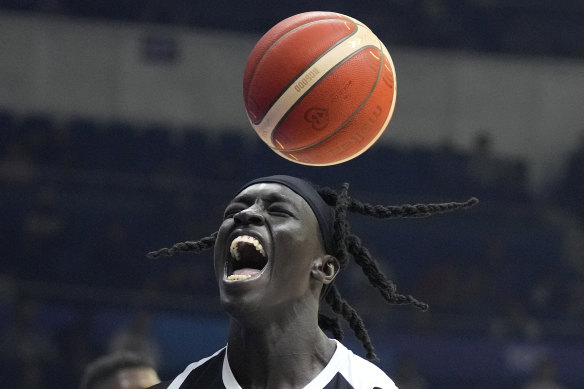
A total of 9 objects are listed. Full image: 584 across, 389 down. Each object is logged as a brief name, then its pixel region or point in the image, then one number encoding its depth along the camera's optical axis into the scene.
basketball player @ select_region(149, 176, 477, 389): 5.48
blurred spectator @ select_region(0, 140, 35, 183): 18.72
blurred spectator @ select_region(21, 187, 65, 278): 18.05
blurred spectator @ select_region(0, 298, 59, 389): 16.06
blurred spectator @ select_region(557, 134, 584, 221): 21.22
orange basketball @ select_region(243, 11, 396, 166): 6.64
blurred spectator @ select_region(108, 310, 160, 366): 15.48
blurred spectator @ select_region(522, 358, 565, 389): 16.50
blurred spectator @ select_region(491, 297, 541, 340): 16.75
